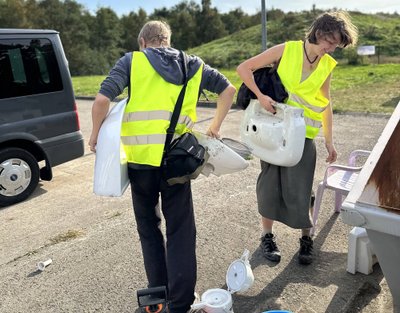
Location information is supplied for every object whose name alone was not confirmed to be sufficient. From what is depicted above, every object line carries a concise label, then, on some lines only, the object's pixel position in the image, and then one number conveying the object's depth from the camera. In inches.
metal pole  378.7
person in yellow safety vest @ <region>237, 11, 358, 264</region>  101.0
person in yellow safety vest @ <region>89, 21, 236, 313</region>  85.1
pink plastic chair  131.4
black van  178.2
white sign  872.9
